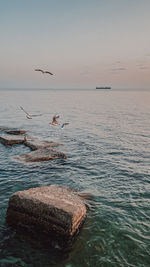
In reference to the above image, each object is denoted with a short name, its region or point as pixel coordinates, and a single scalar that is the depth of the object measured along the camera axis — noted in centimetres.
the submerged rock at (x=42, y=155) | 1775
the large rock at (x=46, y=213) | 850
